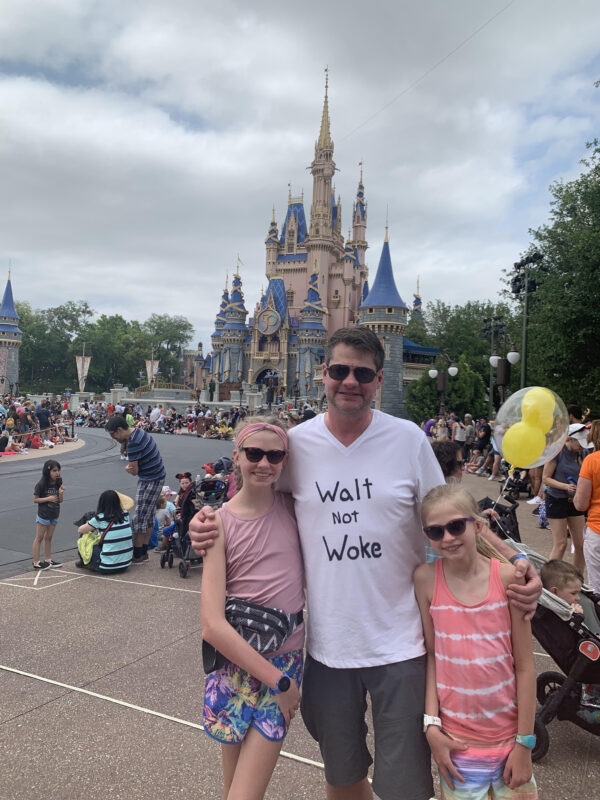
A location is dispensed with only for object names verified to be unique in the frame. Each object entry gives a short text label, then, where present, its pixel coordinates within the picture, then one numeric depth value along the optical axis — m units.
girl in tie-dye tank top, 1.81
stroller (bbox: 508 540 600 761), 3.02
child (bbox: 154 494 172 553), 7.56
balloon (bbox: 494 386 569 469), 3.21
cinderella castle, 63.09
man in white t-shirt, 1.88
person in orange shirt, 4.36
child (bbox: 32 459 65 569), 6.38
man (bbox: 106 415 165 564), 6.63
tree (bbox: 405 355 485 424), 33.28
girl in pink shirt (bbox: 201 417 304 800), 1.81
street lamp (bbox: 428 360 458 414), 21.73
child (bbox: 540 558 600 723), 3.17
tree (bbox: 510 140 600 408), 17.25
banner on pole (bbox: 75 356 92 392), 43.12
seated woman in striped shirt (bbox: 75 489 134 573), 6.16
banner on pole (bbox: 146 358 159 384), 51.25
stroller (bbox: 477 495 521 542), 4.89
